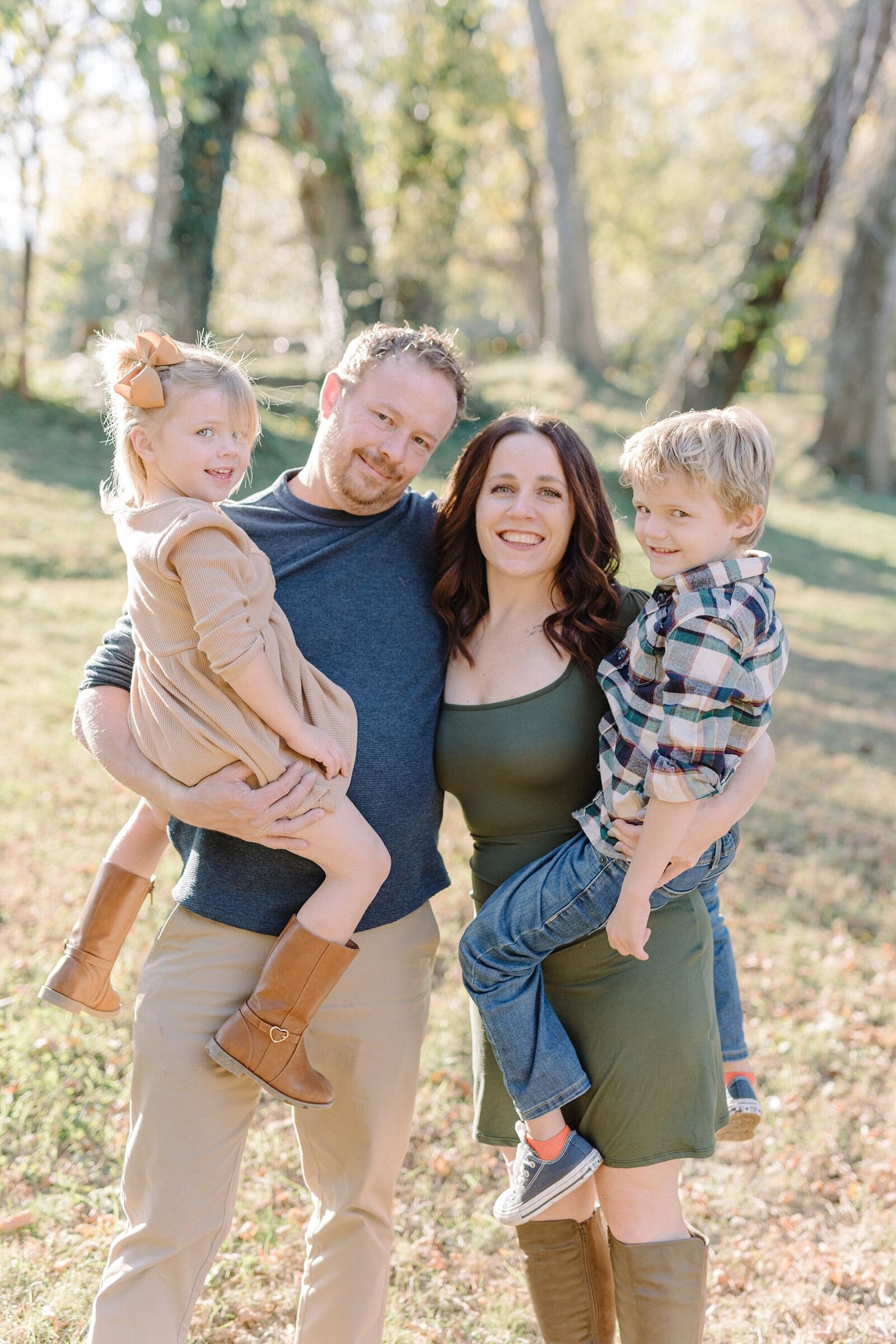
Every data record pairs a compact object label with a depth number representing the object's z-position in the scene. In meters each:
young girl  2.06
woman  2.18
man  2.17
